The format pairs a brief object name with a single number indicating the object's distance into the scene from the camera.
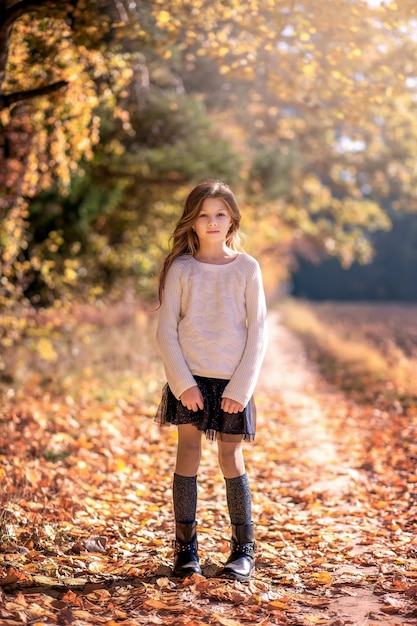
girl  3.60
